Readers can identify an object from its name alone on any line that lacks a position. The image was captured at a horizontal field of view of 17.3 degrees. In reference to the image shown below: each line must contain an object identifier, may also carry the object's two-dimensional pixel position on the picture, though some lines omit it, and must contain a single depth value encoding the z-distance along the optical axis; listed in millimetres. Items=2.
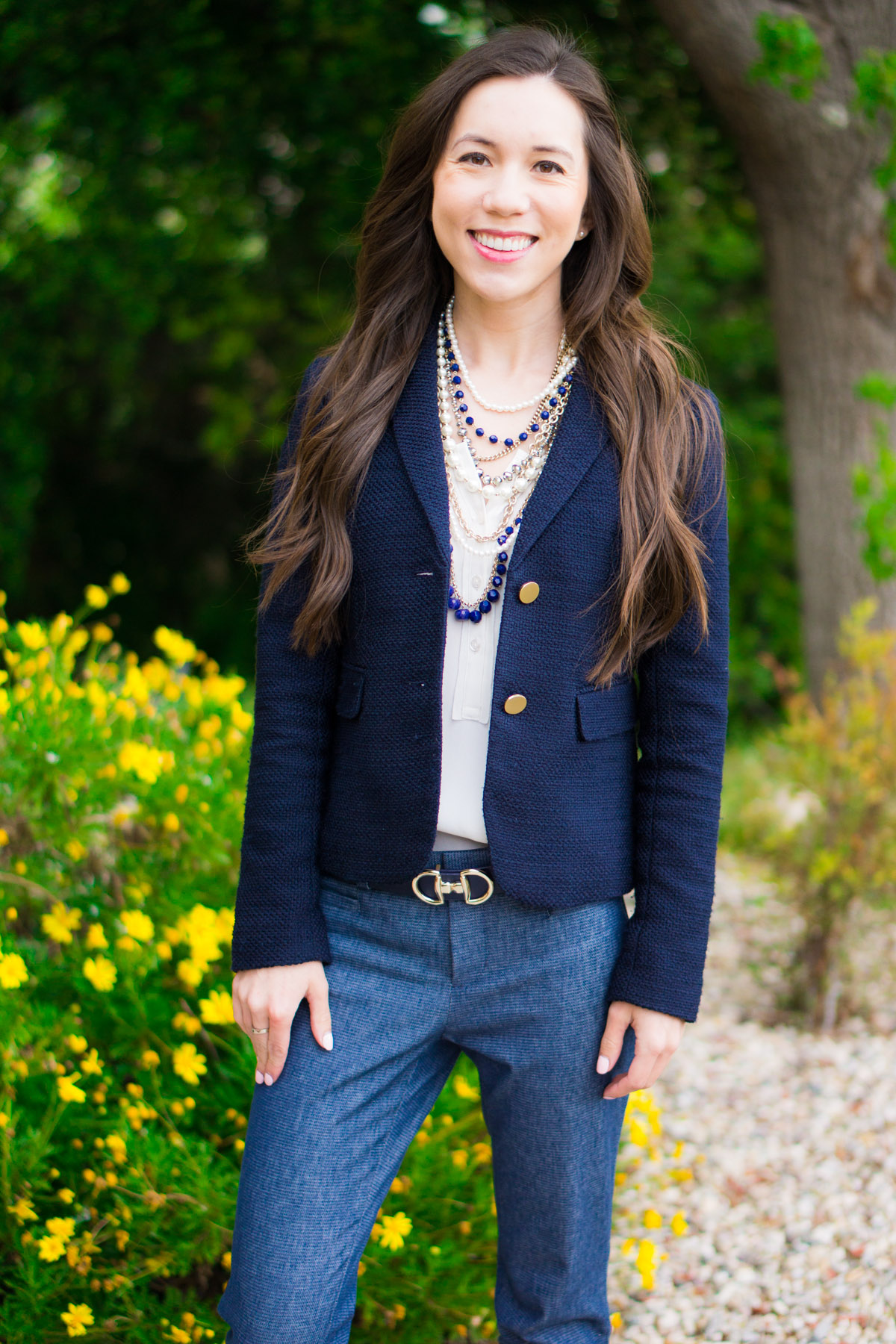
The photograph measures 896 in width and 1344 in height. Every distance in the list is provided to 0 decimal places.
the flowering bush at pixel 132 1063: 2757
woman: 2546
